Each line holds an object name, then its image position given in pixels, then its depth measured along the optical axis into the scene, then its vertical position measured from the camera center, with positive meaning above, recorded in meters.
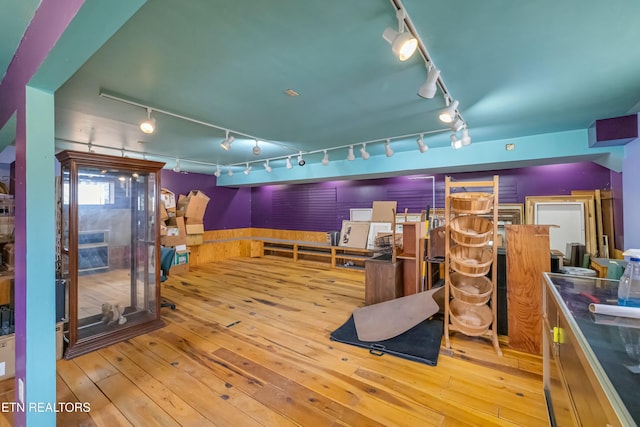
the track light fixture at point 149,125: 2.83 +0.98
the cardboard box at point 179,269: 6.01 -1.09
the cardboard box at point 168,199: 6.35 +0.49
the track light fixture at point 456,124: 2.82 +0.94
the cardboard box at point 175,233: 6.08 -0.29
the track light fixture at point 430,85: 1.92 +0.92
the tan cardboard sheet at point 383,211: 6.09 +0.11
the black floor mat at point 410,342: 2.66 -1.34
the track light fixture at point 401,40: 1.43 +0.92
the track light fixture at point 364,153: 4.46 +1.04
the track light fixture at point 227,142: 3.67 +1.03
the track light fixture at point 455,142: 3.51 +0.94
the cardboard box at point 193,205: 6.69 +0.37
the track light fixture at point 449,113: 2.54 +0.95
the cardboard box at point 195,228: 6.72 -0.22
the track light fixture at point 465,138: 3.42 +0.97
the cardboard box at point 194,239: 6.71 -0.49
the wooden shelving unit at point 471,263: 2.60 -0.47
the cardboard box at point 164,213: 6.14 +0.16
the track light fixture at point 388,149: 4.18 +1.02
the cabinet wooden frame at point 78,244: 2.72 -0.22
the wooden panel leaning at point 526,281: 2.68 -0.67
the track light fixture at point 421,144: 3.82 +1.00
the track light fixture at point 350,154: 4.57 +1.06
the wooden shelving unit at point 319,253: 6.56 -0.93
